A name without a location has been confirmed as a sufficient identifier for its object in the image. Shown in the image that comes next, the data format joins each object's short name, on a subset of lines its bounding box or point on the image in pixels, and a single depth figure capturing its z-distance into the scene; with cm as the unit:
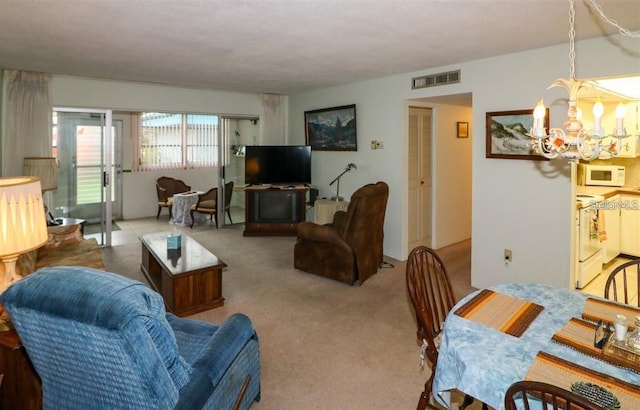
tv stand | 671
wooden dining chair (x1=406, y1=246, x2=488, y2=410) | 200
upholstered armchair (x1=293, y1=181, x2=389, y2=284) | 418
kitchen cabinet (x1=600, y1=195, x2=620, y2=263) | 461
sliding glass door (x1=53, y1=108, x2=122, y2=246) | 562
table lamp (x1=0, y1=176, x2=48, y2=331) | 172
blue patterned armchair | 132
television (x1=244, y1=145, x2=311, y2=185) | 678
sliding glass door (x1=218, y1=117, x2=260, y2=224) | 742
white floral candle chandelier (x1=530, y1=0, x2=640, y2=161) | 193
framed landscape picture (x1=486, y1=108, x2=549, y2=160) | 374
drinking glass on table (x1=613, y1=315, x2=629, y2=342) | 156
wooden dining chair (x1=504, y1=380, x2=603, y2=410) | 102
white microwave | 493
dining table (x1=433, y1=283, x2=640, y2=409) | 139
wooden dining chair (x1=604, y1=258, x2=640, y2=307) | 393
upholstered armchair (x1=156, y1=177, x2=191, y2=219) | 812
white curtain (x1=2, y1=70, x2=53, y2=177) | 500
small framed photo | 613
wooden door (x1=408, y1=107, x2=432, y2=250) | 544
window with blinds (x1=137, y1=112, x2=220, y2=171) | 833
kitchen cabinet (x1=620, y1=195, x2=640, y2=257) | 488
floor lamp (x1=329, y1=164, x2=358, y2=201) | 596
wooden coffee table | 349
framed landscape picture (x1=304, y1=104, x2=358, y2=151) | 585
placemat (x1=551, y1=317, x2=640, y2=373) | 146
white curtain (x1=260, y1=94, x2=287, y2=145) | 720
